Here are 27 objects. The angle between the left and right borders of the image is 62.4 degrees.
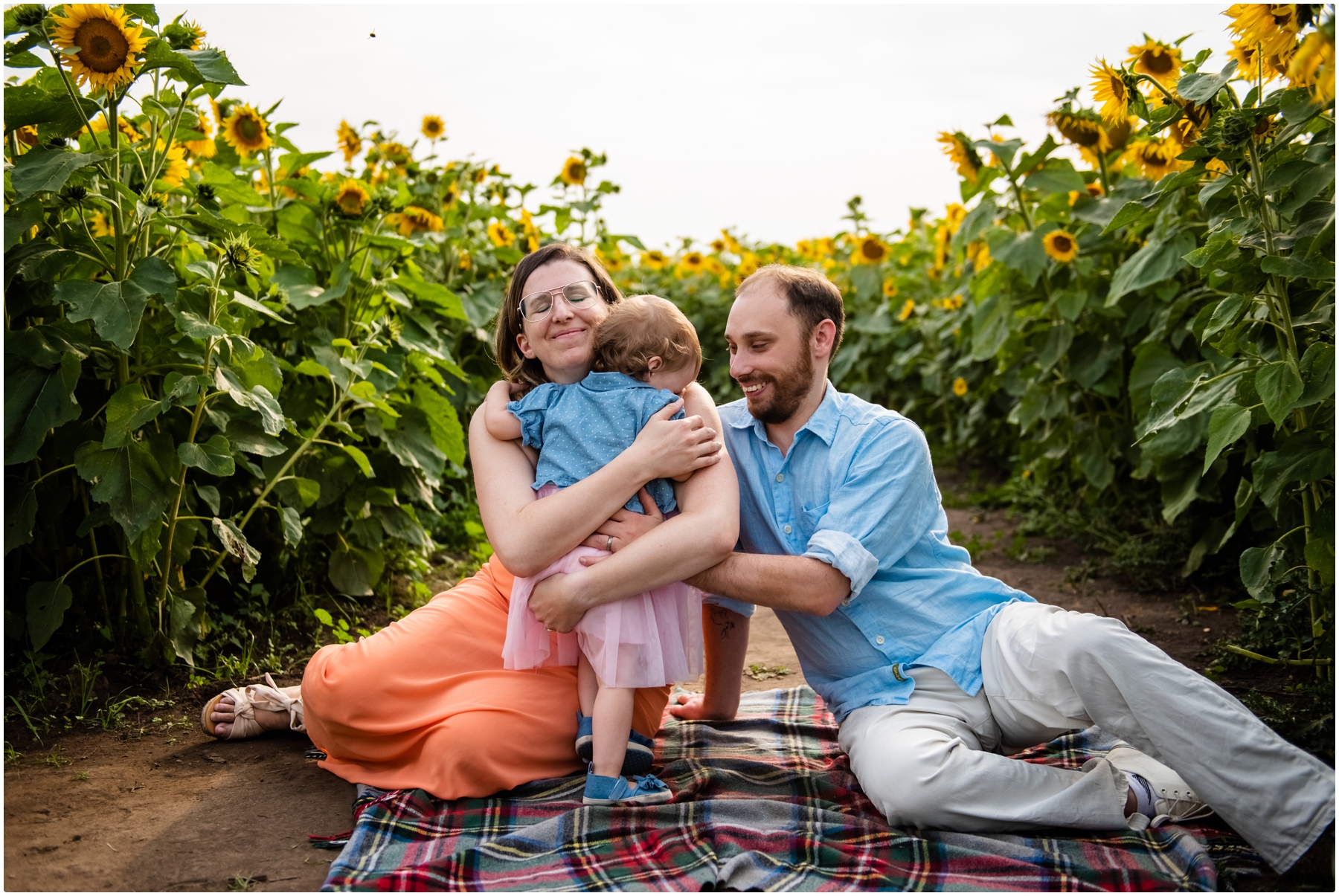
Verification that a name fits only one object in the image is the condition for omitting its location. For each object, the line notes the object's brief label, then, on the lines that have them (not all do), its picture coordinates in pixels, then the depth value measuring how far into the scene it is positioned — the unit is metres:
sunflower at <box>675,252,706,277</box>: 8.55
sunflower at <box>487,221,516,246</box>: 5.47
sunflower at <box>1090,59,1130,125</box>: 3.16
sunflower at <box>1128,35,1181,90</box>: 3.52
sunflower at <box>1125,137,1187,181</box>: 3.86
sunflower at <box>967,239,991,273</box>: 5.72
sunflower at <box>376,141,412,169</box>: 4.79
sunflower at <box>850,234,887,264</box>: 7.33
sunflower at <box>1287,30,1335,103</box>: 1.89
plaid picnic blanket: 2.19
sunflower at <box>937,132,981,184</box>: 4.69
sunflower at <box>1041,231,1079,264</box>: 4.56
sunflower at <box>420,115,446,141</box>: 5.04
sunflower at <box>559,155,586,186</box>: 5.59
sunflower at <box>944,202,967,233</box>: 6.22
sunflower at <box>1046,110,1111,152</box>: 4.42
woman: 2.54
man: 2.23
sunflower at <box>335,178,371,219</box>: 3.78
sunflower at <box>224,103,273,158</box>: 3.84
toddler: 2.54
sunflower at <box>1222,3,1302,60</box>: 2.38
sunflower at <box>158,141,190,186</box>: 3.21
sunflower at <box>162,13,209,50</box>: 2.82
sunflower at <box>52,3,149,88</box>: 2.62
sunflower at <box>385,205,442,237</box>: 4.52
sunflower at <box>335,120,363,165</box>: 4.82
